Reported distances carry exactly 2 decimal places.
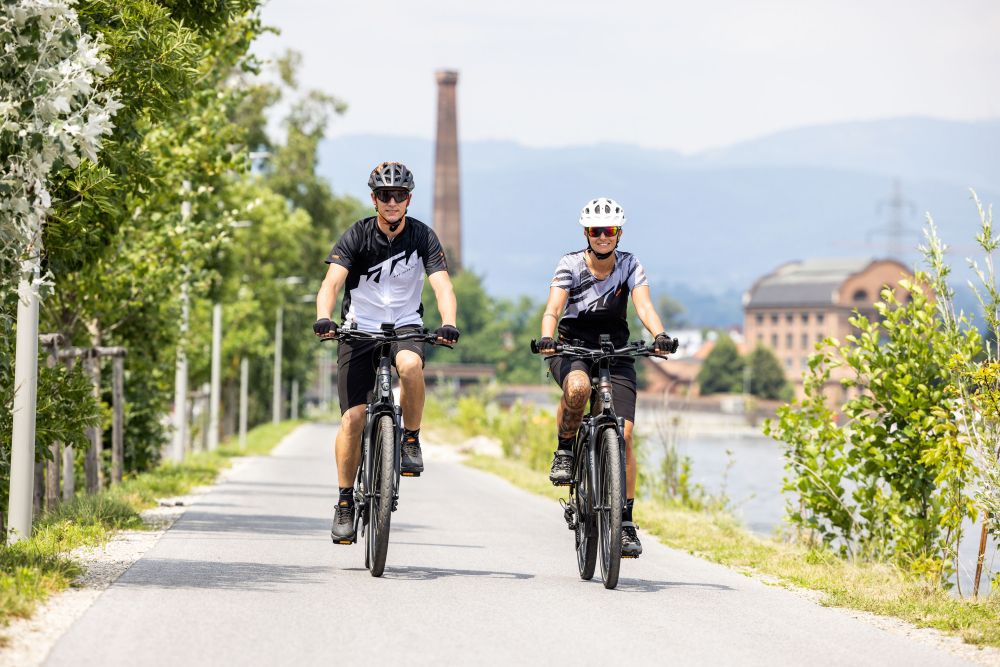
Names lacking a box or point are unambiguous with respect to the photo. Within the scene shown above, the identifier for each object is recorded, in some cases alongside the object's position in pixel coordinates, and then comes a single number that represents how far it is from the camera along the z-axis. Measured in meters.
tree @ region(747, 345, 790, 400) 171.12
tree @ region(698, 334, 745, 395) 176.50
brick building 184.88
